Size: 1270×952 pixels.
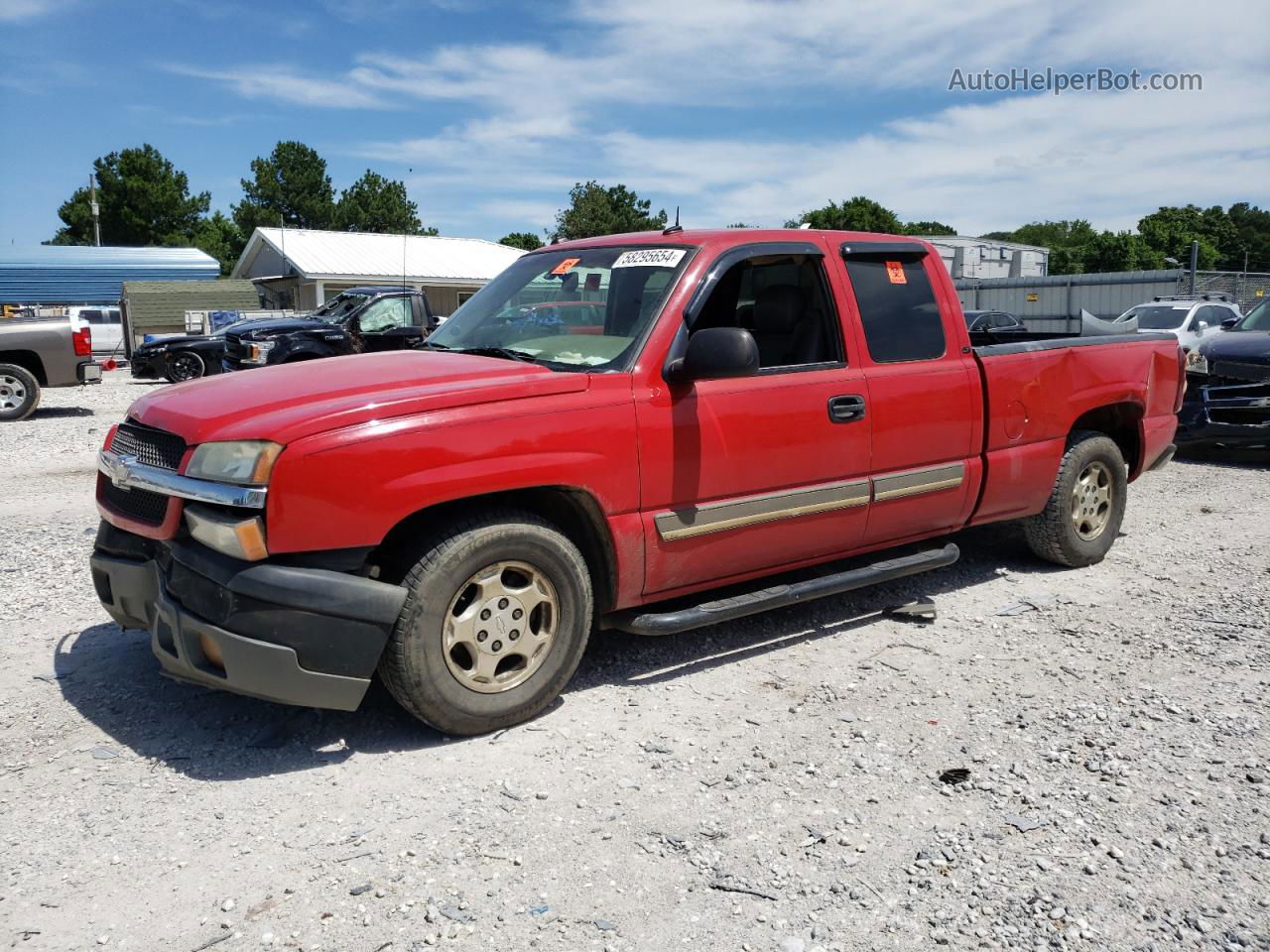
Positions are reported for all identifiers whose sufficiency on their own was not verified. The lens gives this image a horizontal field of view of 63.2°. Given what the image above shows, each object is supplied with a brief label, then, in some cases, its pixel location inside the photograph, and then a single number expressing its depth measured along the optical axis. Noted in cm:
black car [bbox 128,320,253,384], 1944
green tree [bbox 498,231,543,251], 6800
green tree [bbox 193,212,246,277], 6450
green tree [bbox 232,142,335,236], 7331
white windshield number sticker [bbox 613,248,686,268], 450
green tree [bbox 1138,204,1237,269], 7806
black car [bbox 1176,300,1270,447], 967
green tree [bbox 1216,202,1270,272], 9881
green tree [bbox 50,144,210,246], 6244
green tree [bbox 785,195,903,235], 7188
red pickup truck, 345
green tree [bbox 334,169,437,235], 7388
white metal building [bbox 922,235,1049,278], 6284
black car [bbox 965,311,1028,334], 2517
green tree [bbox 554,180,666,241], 5591
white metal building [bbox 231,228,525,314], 3884
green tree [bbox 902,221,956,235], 8406
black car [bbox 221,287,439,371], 1559
